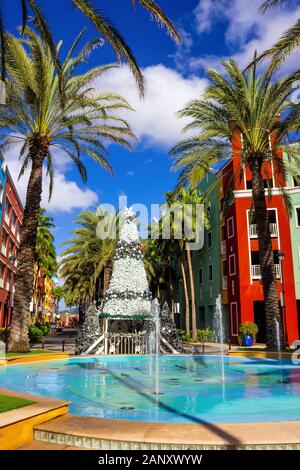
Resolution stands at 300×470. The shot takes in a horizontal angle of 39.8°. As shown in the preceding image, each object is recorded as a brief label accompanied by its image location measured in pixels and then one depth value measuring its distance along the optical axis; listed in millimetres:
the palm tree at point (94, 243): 39062
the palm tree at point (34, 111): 17234
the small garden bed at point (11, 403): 5934
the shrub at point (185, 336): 32750
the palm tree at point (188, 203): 35594
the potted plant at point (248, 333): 27656
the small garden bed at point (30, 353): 16319
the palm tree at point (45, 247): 45750
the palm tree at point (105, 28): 9383
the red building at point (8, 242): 39219
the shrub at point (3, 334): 25033
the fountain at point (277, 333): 18253
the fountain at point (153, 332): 19872
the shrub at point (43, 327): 36816
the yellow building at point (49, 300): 111100
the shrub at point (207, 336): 33594
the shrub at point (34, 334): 28297
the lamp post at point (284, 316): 29530
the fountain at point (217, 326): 35594
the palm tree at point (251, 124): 19234
